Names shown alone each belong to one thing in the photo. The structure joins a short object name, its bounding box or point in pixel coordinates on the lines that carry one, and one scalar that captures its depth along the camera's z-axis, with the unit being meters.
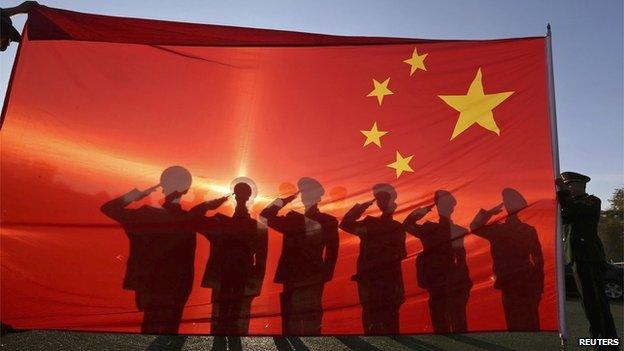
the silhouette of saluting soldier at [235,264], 3.88
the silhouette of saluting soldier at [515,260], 3.89
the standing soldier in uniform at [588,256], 4.30
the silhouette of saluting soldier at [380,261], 3.95
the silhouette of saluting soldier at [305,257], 3.92
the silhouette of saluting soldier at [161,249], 3.82
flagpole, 3.76
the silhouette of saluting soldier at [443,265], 3.94
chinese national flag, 3.87
